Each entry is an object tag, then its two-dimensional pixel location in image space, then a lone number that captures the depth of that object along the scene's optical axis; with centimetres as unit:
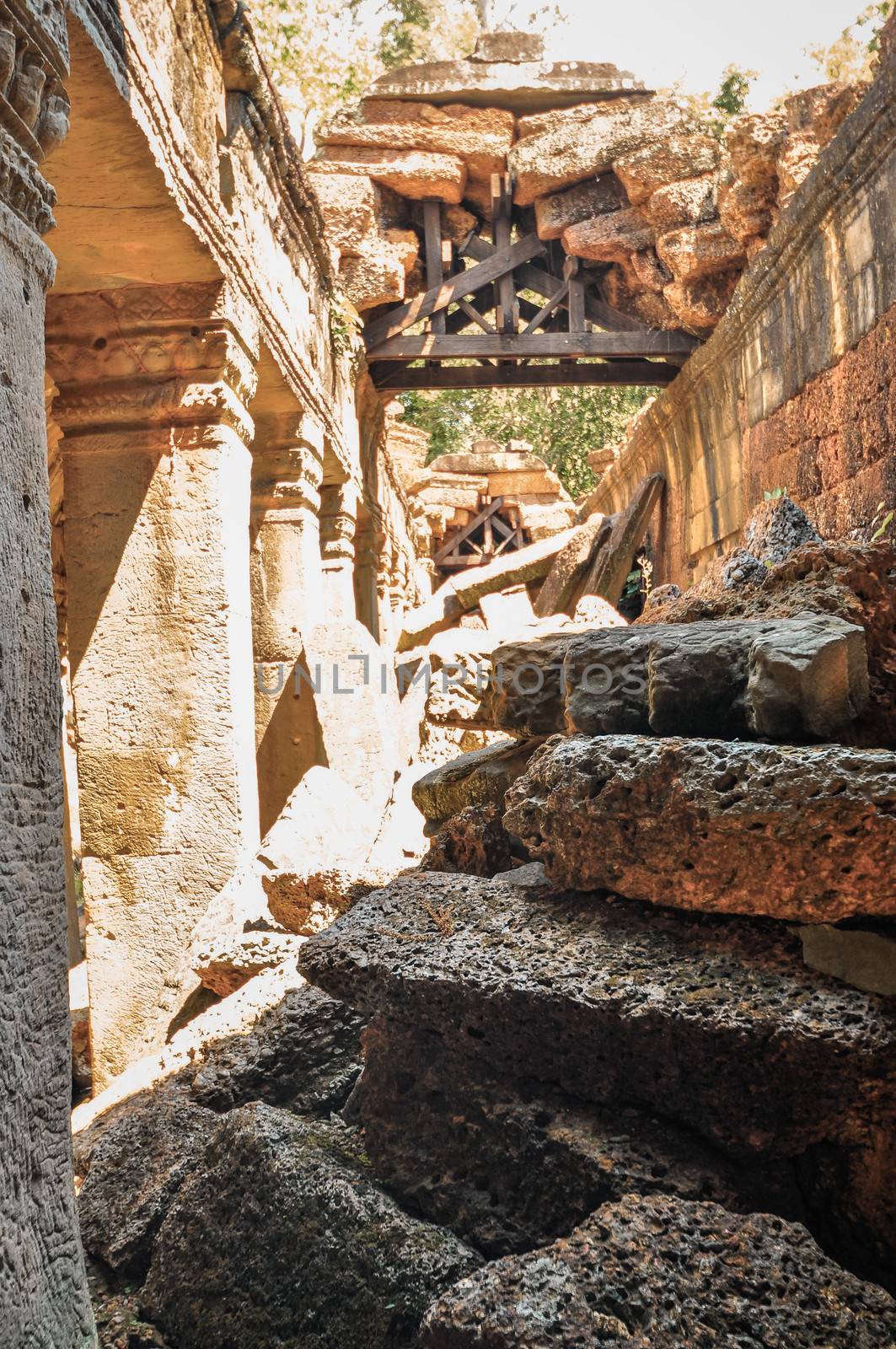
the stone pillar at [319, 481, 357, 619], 783
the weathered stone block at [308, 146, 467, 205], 852
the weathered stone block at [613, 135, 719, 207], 837
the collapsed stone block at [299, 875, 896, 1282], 170
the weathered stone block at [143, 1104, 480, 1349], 170
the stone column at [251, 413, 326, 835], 626
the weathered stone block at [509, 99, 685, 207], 851
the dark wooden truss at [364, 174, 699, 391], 870
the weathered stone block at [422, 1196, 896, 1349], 139
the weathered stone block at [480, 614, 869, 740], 200
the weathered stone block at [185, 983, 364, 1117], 242
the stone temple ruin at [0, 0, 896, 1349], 171
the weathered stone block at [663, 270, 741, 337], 827
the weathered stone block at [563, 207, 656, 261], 870
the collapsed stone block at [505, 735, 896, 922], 177
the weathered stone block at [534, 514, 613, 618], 927
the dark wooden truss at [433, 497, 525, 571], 1930
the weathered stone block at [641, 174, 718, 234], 830
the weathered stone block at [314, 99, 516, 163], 848
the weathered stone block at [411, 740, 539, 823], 318
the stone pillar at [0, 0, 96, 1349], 168
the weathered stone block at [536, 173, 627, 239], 887
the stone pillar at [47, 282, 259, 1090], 433
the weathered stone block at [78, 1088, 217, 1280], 208
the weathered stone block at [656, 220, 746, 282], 812
